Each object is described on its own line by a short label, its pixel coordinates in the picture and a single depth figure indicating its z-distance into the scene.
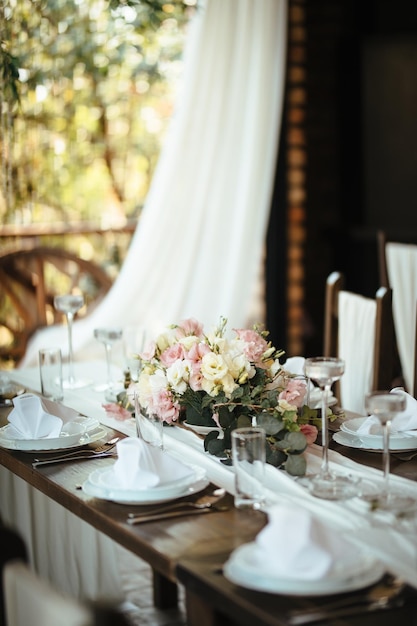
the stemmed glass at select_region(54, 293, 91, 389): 2.87
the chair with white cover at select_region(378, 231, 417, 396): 3.74
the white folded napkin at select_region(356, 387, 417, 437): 2.12
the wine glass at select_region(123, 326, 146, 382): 2.70
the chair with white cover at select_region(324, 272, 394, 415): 2.74
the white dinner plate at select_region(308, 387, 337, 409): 2.43
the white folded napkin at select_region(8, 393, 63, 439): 2.13
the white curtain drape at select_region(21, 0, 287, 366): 4.77
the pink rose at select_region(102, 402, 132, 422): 2.27
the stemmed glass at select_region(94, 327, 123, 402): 2.71
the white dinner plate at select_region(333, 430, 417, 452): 2.06
